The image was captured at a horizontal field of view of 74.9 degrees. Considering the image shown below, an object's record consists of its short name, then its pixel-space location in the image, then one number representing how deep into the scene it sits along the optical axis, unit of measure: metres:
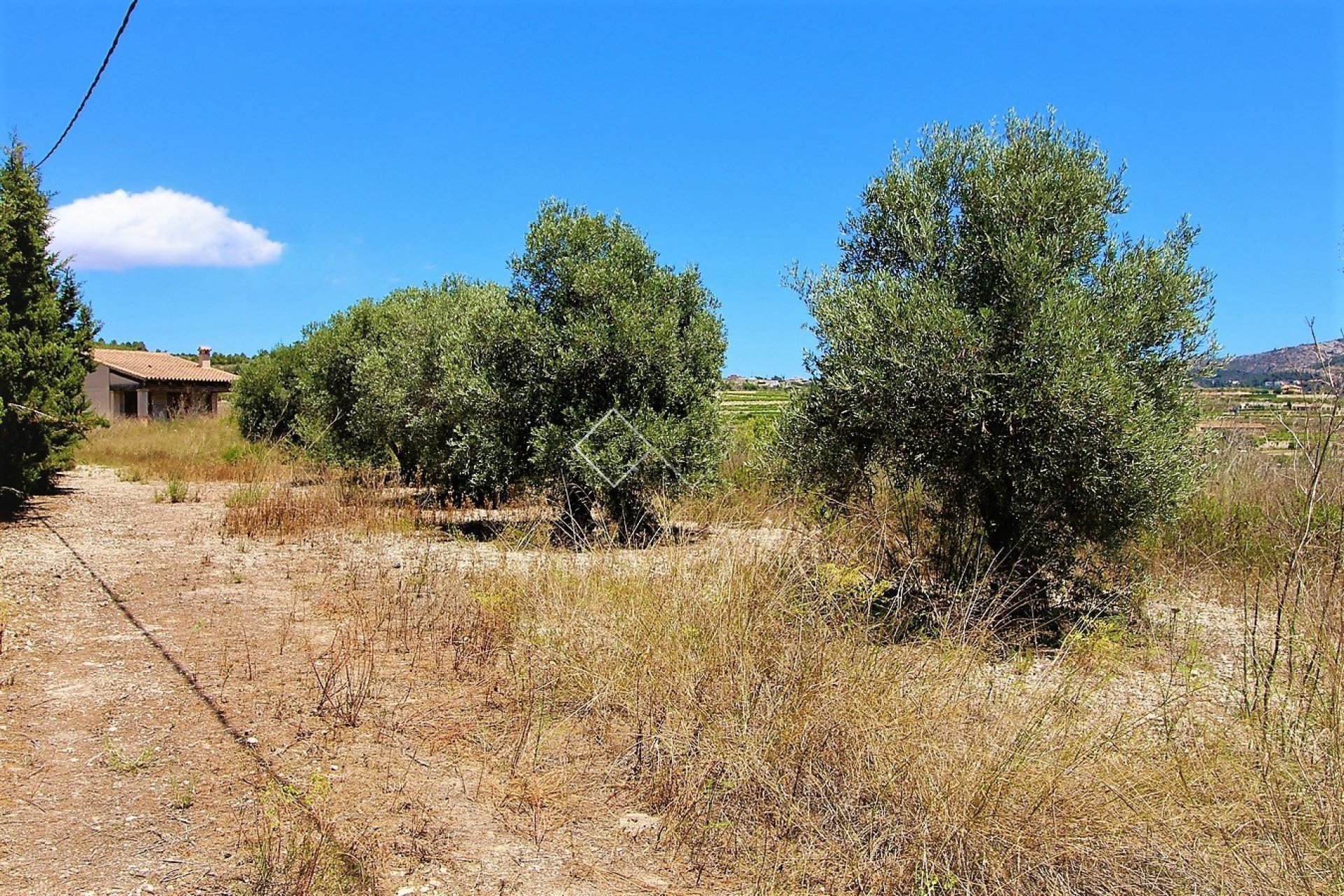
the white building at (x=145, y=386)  42.53
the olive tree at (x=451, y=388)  11.89
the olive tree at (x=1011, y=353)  6.08
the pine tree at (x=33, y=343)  13.27
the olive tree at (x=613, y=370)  11.22
